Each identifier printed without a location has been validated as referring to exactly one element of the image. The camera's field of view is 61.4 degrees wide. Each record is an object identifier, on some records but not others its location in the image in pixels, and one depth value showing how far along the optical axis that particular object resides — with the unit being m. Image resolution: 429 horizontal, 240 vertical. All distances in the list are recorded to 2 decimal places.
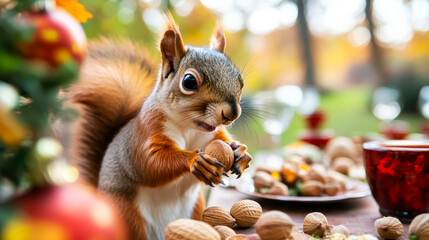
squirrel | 0.55
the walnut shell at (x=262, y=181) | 0.81
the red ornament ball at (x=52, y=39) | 0.28
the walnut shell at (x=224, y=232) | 0.50
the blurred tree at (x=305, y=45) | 4.81
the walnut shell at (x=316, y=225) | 0.53
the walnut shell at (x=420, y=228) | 0.47
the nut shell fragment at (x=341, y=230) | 0.53
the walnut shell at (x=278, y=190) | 0.77
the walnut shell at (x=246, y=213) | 0.59
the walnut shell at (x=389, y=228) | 0.53
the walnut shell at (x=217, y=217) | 0.57
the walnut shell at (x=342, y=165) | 1.13
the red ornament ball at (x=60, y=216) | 0.27
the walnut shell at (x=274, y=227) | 0.44
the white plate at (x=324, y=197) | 0.71
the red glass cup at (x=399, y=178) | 0.60
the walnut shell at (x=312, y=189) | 0.78
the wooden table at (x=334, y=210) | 0.62
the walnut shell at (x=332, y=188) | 0.79
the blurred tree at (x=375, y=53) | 4.48
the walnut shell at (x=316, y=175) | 0.84
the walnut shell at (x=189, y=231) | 0.44
